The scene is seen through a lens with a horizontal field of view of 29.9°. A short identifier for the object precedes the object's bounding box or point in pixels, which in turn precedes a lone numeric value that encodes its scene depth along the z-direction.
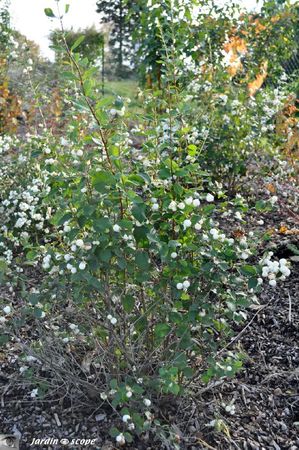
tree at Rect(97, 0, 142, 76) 13.05
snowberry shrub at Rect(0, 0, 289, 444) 1.86
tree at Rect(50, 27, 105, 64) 10.94
